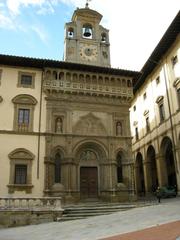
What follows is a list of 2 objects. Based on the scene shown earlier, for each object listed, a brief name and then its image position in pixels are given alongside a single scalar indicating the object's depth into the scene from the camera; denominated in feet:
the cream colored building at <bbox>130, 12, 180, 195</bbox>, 88.63
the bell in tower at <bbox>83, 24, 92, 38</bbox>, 98.53
